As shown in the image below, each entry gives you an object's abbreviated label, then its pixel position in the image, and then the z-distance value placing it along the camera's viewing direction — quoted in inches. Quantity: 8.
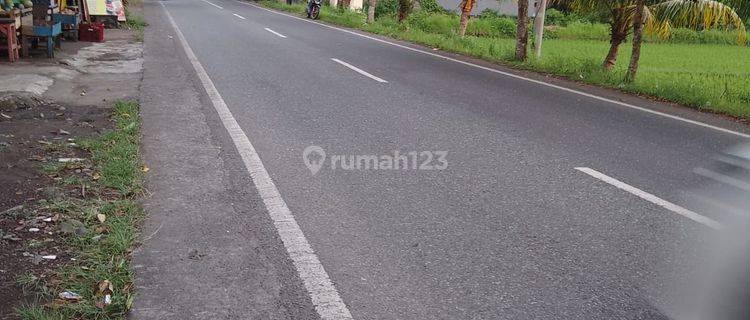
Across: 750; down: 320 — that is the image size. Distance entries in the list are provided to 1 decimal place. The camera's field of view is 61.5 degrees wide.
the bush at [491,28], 1403.8
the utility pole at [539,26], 606.2
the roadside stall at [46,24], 441.7
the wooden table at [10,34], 426.9
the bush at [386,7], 1583.9
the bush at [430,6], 1744.1
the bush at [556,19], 1665.8
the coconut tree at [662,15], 462.3
